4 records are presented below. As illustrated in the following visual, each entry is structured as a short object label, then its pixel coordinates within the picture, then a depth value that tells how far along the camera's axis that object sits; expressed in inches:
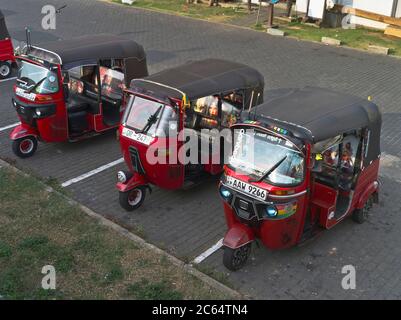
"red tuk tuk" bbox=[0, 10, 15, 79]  568.1
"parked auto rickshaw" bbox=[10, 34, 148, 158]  382.0
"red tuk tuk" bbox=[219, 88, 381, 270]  251.6
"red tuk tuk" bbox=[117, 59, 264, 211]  312.3
